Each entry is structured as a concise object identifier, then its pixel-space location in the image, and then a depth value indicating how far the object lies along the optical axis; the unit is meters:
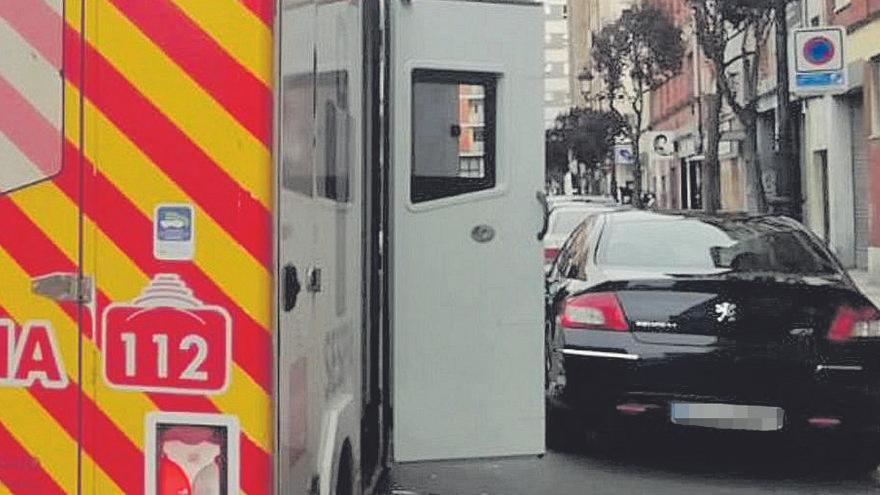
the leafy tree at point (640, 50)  37.66
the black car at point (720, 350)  6.86
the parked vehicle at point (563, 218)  17.88
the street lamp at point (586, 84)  47.57
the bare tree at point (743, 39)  23.72
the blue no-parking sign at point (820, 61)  11.53
